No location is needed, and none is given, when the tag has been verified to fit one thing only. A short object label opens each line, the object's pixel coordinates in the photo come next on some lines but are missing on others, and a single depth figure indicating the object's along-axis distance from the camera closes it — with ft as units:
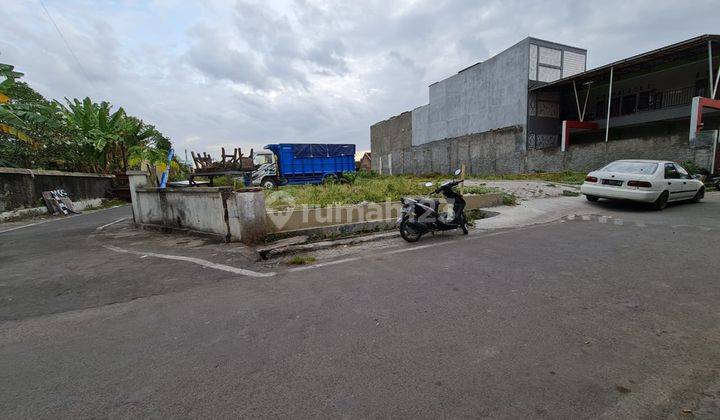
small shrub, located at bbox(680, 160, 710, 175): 44.88
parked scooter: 21.17
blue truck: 60.34
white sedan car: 28.14
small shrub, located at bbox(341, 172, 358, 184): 51.97
